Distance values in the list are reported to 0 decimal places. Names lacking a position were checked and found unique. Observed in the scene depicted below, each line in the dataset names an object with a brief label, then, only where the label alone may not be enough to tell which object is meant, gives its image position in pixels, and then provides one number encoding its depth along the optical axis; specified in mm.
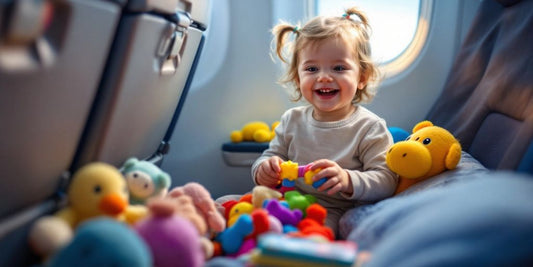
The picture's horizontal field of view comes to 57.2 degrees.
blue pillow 697
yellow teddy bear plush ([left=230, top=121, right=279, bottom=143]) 2127
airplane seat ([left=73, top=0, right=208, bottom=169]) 1065
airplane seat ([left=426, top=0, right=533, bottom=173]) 1457
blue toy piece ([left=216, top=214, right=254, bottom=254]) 1081
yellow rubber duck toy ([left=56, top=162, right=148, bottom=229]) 919
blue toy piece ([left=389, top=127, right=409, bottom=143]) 1900
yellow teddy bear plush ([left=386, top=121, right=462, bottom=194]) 1375
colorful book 804
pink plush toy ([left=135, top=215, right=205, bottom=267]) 858
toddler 1471
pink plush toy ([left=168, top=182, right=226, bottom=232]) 1148
